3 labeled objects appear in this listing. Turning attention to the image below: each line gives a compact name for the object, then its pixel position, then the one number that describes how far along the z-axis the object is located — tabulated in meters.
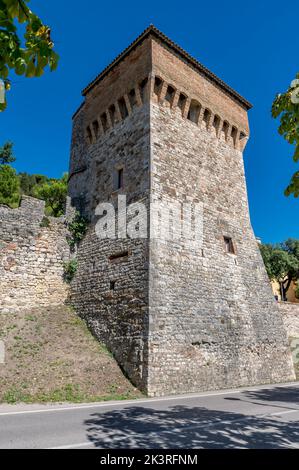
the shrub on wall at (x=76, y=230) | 15.16
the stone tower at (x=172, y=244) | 10.98
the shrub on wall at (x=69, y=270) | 14.59
